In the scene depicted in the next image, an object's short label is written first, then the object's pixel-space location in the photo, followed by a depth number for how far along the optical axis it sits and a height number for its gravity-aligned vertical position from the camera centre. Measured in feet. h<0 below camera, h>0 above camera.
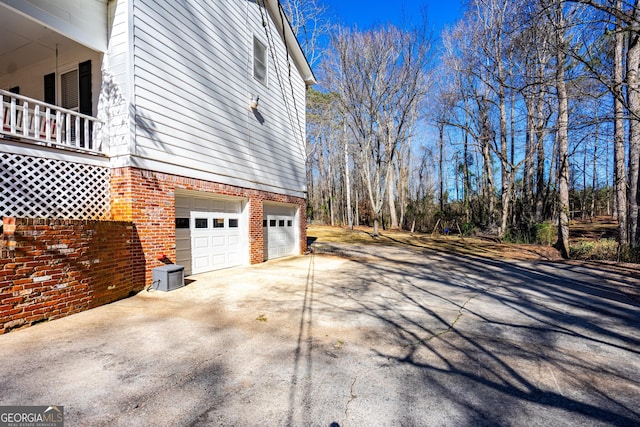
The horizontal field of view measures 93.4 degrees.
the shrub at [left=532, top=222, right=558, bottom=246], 46.21 -3.57
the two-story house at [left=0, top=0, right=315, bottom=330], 16.35 +6.91
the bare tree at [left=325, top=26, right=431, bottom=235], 53.42 +24.09
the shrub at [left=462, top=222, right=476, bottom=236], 62.64 -3.56
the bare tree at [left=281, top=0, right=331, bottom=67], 54.80 +35.38
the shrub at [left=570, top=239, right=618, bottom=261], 33.86 -4.81
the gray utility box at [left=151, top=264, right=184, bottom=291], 18.72 -3.75
